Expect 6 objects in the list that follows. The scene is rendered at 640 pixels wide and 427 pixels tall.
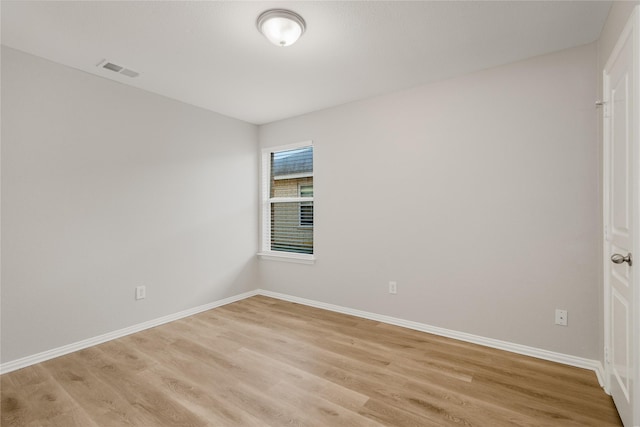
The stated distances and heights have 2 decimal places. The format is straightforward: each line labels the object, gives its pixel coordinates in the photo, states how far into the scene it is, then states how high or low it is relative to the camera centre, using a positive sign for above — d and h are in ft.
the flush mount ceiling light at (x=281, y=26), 6.52 +4.30
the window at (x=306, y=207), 13.50 +0.33
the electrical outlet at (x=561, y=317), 7.85 -2.69
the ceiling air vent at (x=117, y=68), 8.65 +4.37
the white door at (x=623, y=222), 4.66 -0.10
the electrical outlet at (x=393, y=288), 10.75 -2.64
